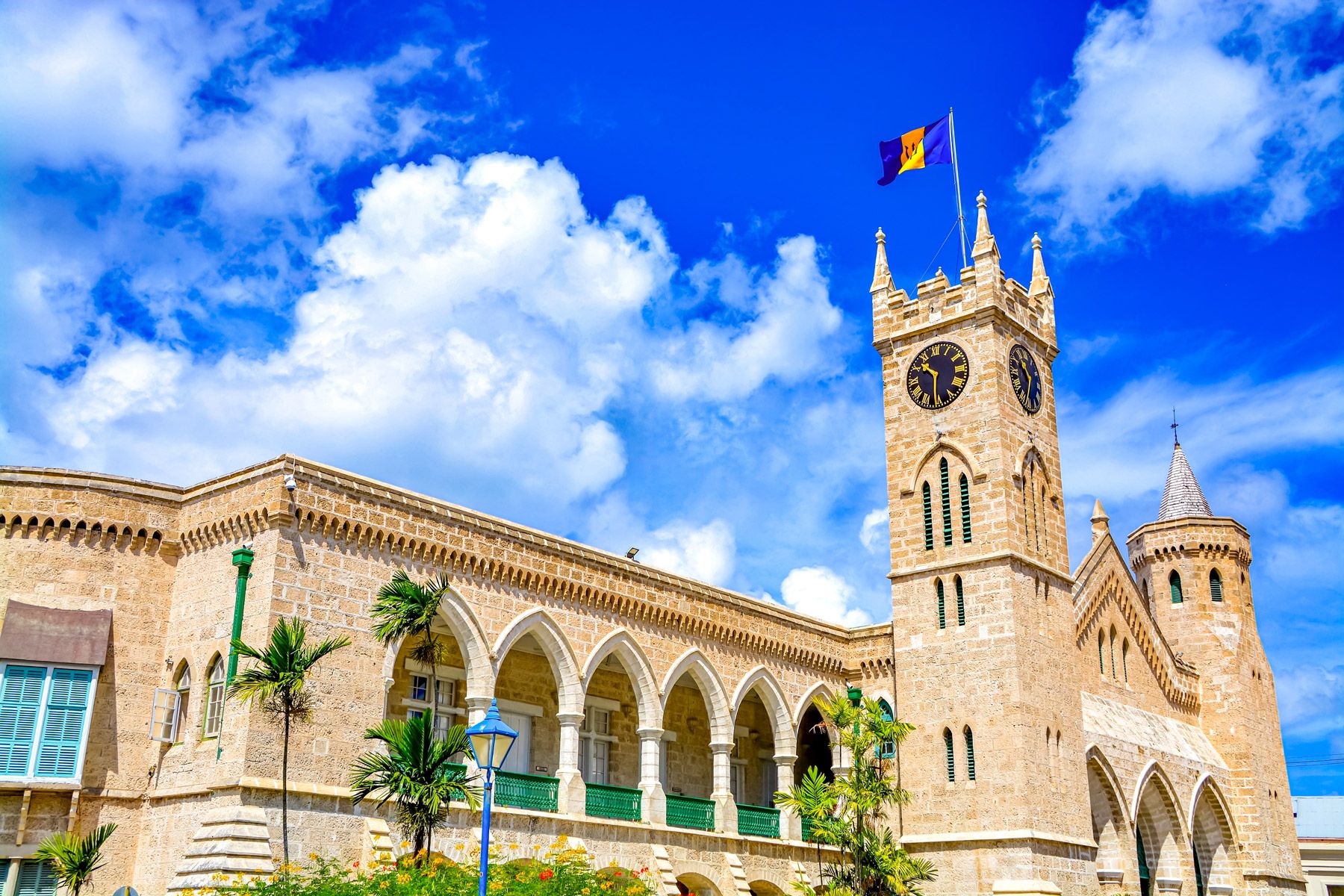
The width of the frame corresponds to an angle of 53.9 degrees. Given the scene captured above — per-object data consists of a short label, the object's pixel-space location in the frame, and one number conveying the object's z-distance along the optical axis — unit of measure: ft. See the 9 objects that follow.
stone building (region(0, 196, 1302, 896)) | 72.18
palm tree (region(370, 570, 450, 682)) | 71.61
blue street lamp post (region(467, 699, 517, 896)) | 53.62
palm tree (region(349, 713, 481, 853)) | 65.31
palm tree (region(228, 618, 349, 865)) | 66.95
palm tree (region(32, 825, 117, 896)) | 67.26
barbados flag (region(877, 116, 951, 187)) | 109.19
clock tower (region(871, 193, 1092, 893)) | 96.68
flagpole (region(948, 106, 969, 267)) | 109.60
